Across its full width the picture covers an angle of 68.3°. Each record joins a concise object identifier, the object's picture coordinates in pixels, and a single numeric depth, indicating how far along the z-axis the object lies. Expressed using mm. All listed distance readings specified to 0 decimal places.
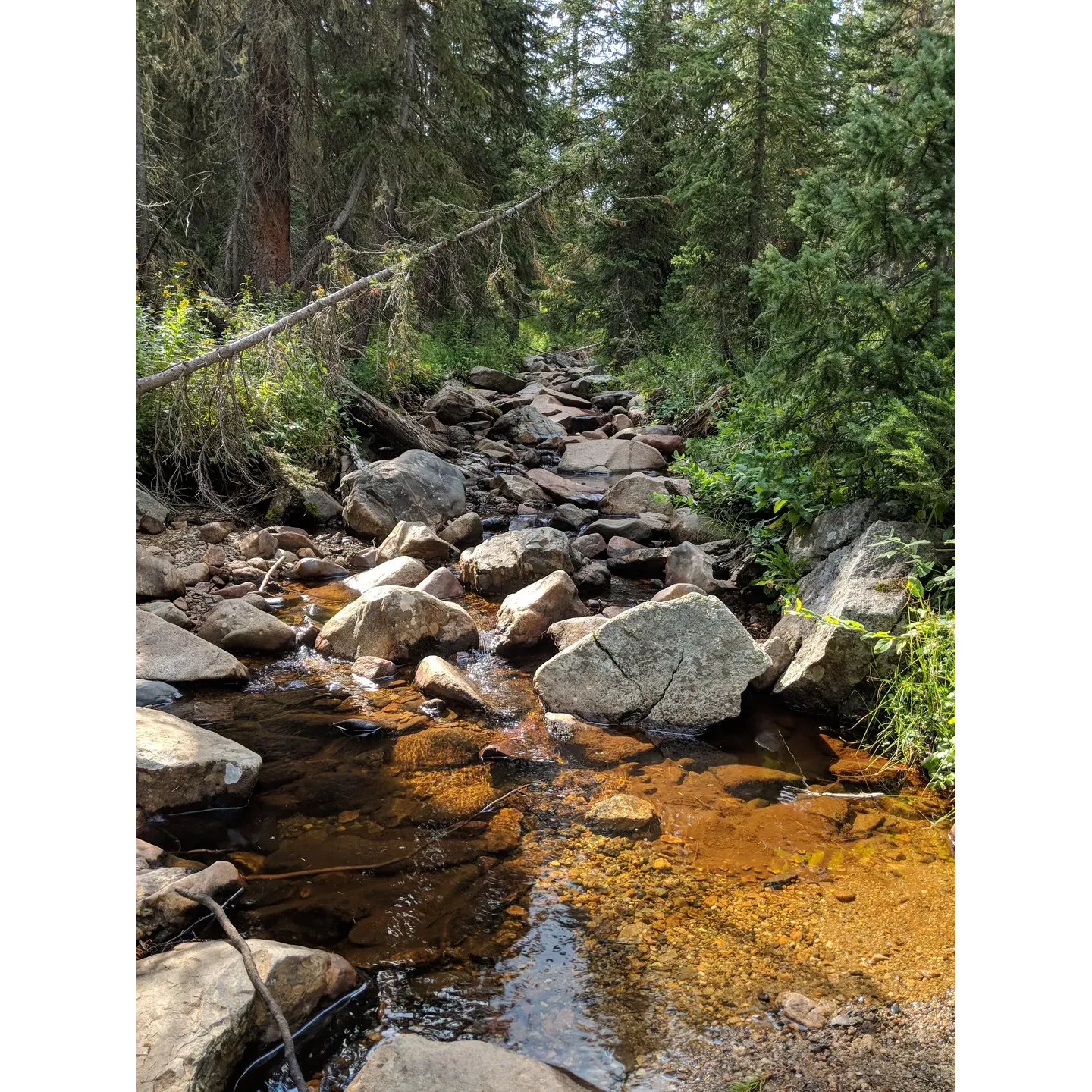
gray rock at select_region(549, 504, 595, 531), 9320
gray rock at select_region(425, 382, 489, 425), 13914
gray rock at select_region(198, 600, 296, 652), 5859
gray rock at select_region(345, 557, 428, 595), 7078
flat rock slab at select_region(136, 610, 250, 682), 5230
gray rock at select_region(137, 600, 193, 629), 6035
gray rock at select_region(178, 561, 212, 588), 6898
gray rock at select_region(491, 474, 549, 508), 10484
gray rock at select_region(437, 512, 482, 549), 8625
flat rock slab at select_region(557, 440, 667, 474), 11969
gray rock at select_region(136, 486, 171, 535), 7602
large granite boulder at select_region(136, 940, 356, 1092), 2117
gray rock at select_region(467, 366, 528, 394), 17453
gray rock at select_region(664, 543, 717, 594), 6801
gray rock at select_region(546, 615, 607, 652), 5953
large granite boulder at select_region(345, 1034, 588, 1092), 2111
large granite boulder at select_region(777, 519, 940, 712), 4746
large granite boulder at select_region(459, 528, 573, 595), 7320
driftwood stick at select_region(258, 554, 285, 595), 7079
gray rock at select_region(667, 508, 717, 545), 7984
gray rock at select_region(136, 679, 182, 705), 4973
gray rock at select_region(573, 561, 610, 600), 7301
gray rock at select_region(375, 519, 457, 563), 7918
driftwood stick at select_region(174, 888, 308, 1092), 2176
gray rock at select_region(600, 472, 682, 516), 9742
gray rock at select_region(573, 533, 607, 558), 8281
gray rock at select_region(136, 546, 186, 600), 6434
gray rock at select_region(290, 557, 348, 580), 7570
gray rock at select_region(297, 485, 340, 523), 8836
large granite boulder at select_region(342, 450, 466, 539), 8750
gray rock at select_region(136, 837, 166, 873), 3262
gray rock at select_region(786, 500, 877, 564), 5641
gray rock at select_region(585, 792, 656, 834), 3826
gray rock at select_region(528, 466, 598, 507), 10484
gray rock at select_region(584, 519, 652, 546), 8734
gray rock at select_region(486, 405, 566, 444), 13914
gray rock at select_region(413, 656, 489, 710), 5176
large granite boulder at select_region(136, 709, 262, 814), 3826
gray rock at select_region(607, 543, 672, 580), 7766
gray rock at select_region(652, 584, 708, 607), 5980
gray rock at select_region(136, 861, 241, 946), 2805
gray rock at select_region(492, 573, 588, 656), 6160
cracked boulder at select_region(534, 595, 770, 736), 4953
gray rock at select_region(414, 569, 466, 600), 6832
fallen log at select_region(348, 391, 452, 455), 10852
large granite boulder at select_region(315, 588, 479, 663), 5887
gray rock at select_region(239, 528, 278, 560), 7793
